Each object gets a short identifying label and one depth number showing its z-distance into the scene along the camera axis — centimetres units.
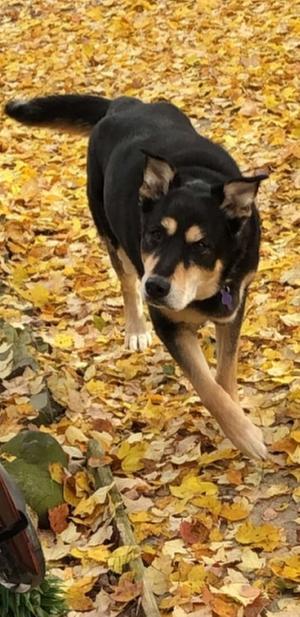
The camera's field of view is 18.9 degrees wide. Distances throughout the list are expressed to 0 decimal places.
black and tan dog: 428
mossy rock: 398
